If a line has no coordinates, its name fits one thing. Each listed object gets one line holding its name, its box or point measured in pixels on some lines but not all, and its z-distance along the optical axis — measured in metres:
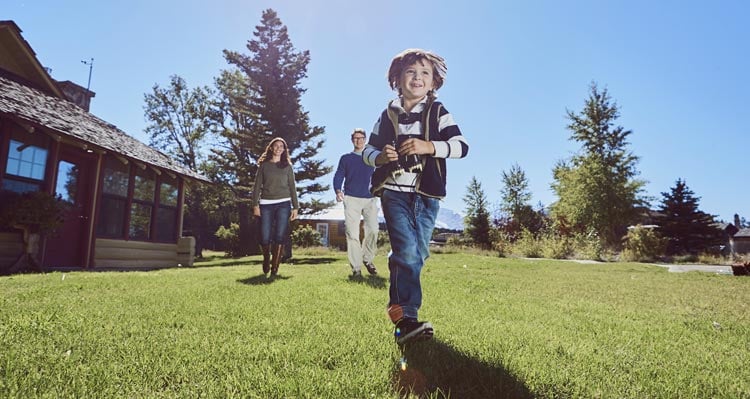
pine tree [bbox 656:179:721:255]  30.83
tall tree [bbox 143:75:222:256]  38.53
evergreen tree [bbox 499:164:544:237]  31.80
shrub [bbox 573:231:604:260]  18.48
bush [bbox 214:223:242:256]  22.83
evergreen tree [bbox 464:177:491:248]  26.92
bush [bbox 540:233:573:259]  18.22
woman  6.81
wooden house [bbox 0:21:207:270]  8.96
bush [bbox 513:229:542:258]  19.19
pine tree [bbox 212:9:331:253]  24.64
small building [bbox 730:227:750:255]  46.88
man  6.85
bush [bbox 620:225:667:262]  18.64
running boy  2.88
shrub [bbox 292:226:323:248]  23.97
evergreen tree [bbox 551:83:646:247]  26.88
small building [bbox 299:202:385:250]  42.44
